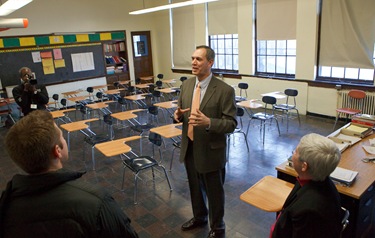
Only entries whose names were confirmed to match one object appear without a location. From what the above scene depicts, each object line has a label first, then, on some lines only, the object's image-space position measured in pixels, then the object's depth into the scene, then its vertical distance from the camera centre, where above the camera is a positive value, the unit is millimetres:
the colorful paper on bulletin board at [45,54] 8906 +84
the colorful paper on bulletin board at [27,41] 8484 +478
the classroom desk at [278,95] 6397 -1073
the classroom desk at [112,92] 8461 -1078
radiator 6121 -1261
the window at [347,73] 6395 -679
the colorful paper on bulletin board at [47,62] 8959 -147
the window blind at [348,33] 5992 +204
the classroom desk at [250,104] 5809 -1124
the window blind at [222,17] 8574 +933
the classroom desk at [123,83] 10055 -987
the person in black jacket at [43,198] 1029 -490
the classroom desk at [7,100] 7580 -1046
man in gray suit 2474 -647
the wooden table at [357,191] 2238 -1127
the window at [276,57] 7645 -291
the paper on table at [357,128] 3375 -981
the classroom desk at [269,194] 2170 -1126
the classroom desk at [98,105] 6591 -1131
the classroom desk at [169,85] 11109 -1254
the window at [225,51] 9039 -74
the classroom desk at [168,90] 8232 -1074
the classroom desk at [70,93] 8705 -1073
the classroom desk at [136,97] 7354 -1100
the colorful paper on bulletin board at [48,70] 9023 -387
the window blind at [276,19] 7191 +673
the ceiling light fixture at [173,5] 6764 +1162
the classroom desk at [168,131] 4227 -1158
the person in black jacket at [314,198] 1543 -807
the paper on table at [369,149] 2861 -1032
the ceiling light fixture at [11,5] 4913 +925
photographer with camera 4688 -570
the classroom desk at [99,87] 9536 -1022
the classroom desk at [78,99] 7945 -1147
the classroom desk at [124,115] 5551 -1166
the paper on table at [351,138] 3168 -1032
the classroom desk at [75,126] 4927 -1177
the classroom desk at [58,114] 5765 -1131
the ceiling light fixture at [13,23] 5297 +639
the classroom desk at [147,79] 10869 -970
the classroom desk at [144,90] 10797 -1362
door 11269 -31
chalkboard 8322 -214
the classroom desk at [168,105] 6285 -1136
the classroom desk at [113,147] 3664 -1183
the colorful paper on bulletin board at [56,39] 9021 +514
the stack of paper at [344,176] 2271 -1028
